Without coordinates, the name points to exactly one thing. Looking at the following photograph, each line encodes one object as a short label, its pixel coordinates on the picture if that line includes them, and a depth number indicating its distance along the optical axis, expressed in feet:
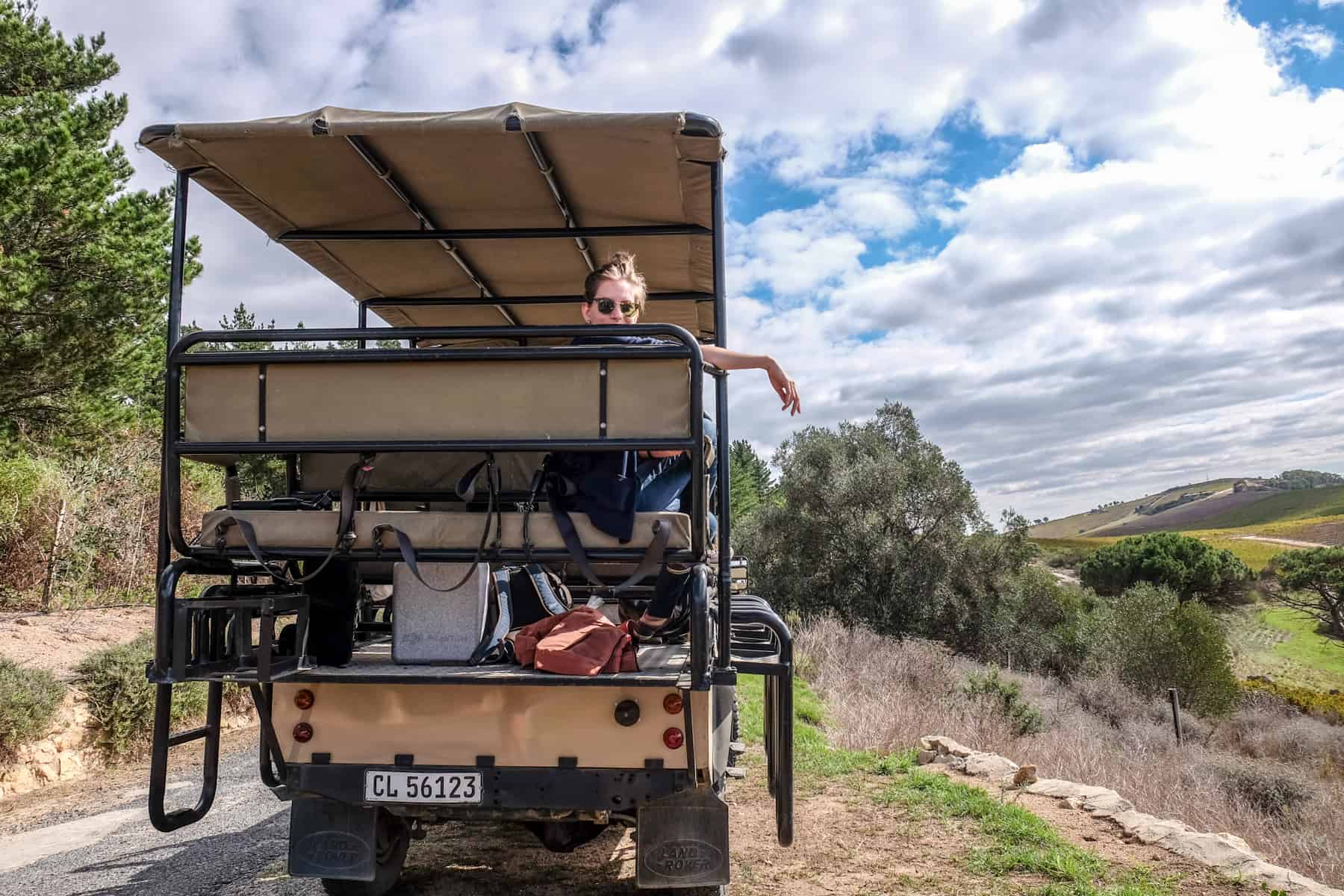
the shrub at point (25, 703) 27.07
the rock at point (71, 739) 29.25
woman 10.60
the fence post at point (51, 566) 43.41
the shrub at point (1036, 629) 99.96
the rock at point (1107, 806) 19.90
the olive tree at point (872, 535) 99.86
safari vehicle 10.24
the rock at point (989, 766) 24.38
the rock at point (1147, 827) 18.06
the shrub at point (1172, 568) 183.11
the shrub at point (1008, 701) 48.70
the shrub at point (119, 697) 31.09
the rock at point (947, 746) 26.48
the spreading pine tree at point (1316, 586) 172.65
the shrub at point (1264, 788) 52.65
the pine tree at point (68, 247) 38.34
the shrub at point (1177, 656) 101.09
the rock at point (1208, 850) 16.43
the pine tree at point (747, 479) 151.43
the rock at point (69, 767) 28.86
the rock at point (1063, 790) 21.50
